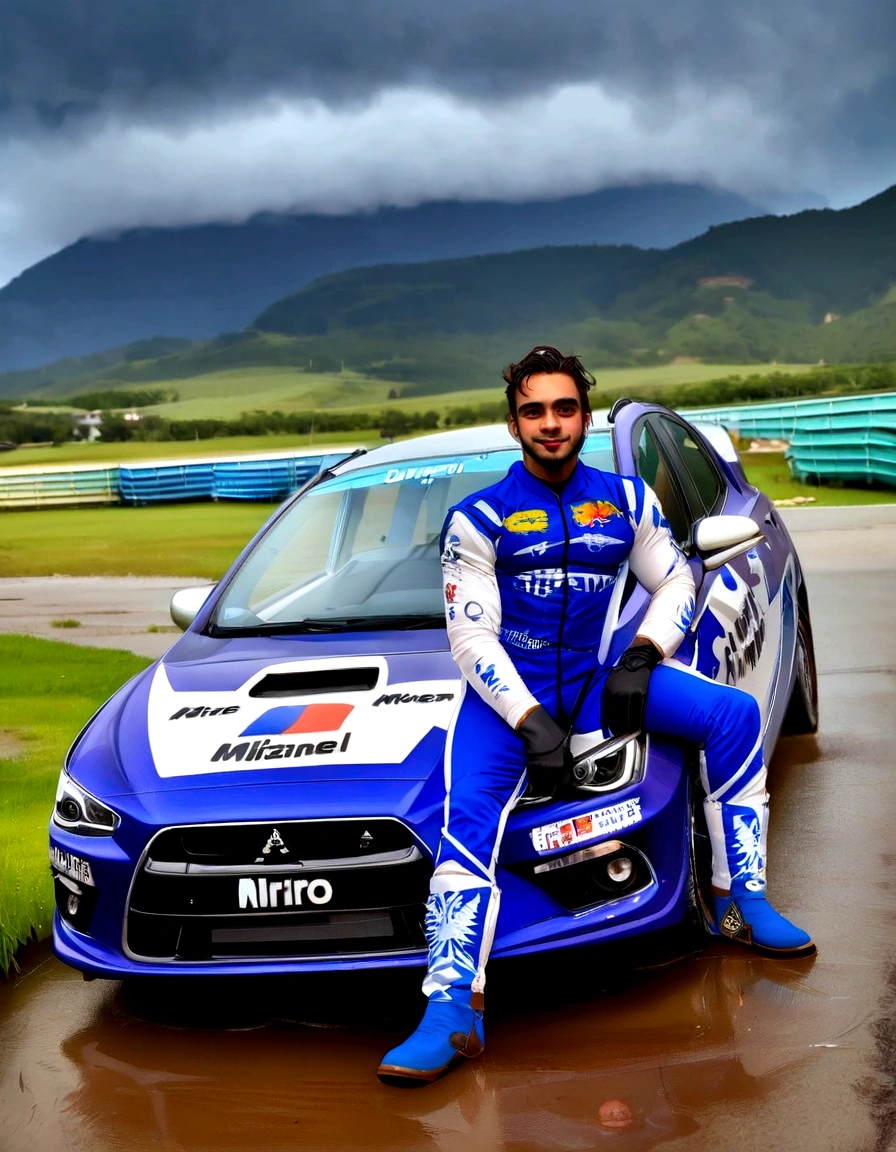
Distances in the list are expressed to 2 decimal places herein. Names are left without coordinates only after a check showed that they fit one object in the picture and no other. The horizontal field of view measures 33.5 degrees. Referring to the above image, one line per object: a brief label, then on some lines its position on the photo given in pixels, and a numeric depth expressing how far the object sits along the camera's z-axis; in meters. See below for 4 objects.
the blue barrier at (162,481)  39.84
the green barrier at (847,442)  25.53
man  3.72
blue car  3.58
